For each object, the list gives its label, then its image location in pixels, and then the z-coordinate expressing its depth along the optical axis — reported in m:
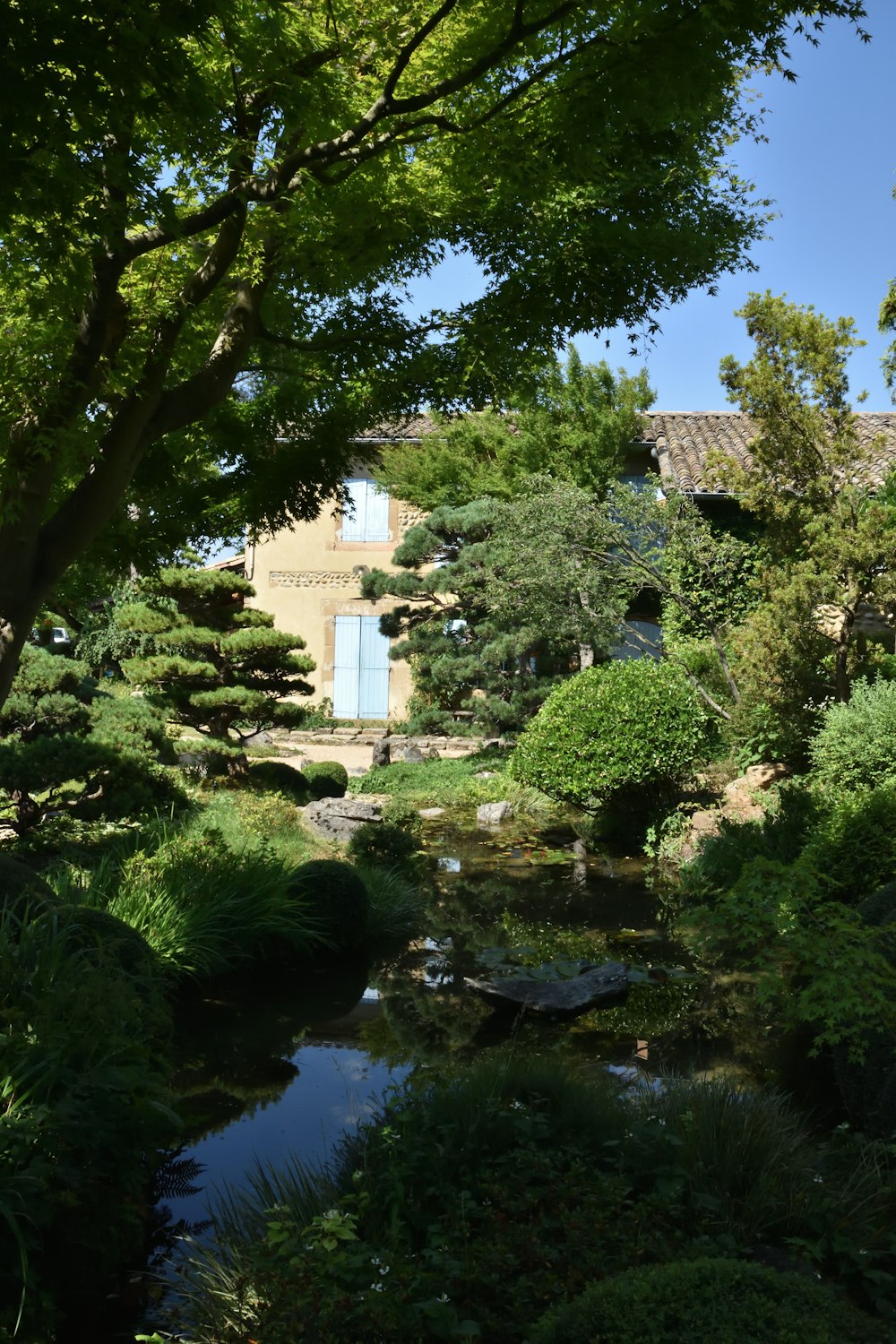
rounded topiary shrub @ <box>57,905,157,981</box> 5.21
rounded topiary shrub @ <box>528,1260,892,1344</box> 2.37
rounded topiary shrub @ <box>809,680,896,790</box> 8.70
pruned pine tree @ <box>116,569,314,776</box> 13.21
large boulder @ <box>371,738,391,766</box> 17.36
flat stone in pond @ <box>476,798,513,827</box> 13.06
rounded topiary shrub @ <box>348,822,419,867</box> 10.20
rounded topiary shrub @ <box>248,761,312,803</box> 13.34
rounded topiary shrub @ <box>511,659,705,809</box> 11.08
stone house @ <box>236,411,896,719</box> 21.14
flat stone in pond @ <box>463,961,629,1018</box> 6.51
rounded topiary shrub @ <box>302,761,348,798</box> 13.92
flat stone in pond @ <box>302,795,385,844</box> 11.09
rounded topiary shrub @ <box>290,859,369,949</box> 7.72
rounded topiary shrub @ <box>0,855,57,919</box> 5.37
